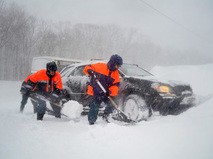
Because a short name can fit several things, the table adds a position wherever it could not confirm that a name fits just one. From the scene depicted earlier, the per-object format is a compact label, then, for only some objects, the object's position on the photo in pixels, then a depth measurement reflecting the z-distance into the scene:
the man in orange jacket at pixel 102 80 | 5.31
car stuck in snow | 5.45
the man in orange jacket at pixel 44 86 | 5.82
